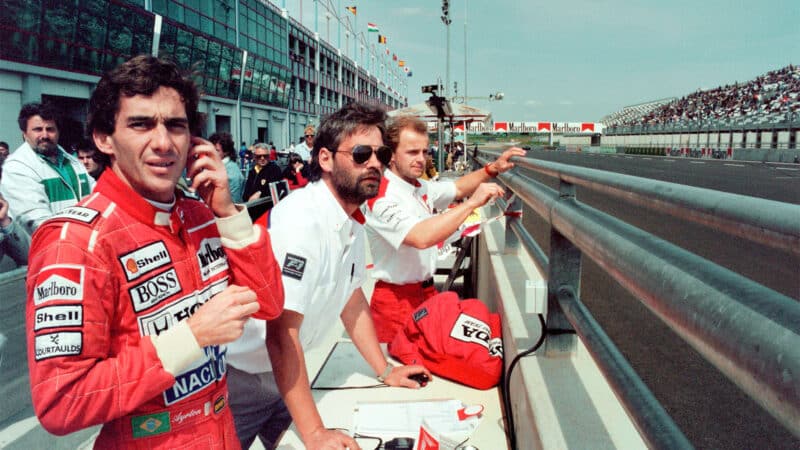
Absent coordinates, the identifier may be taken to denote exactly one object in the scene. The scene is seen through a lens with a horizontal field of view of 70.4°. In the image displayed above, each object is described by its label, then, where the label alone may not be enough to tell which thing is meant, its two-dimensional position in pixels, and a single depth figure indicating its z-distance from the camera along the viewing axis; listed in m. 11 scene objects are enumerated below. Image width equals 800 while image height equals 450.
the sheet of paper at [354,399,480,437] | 2.12
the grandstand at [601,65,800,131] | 44.53
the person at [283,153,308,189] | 10.77
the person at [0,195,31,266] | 4.16
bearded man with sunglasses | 2.01
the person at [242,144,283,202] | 9.42
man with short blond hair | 3.29
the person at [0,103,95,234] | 4.36
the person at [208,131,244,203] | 8.66
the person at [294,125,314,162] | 11.59
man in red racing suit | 1.27
